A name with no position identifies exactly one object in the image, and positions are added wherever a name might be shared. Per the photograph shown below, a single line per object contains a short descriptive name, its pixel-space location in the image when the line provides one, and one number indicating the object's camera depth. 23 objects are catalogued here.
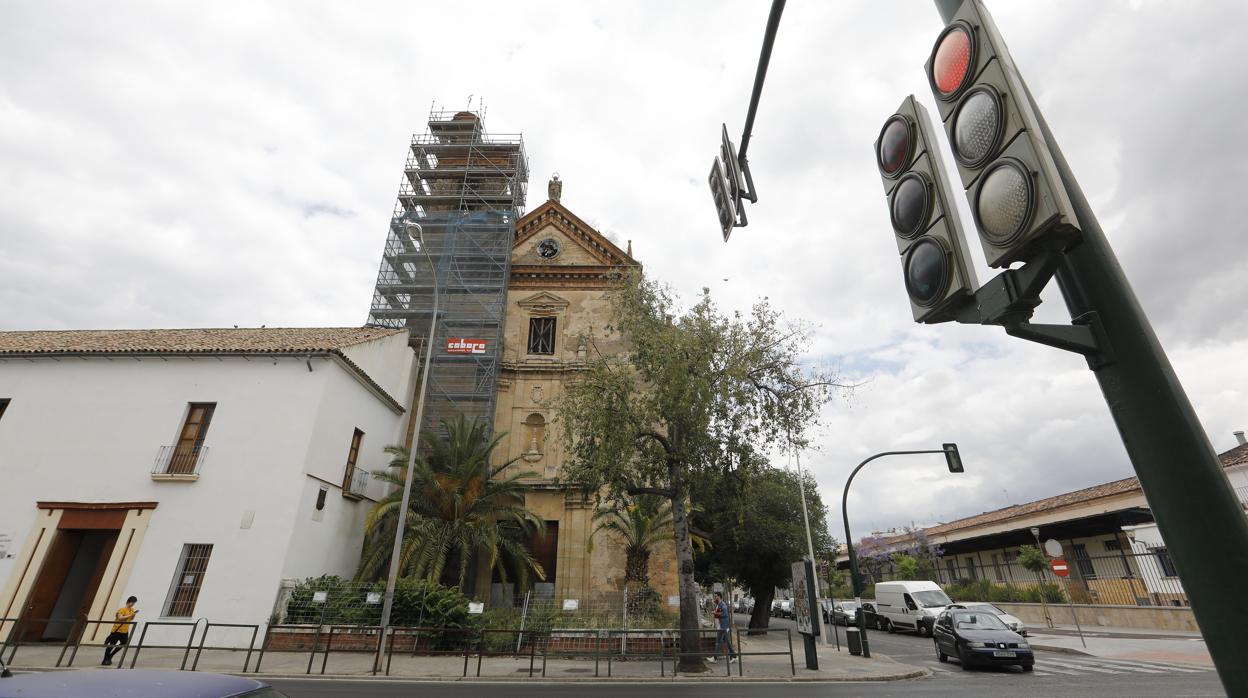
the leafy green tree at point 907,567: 43.25
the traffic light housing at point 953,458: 18.67
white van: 25.72
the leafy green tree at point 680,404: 15.62
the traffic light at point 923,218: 2.01
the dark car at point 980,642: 14.12
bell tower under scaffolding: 27.05
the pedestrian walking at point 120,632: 13.34
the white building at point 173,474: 17.19
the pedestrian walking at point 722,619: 17.34
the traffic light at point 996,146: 1.54
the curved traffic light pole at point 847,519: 17.38
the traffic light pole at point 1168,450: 1.50
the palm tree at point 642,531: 22.50
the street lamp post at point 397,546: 13.51
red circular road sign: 19.10
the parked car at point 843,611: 31.93
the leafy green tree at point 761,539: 26.84
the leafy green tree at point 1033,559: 27.18
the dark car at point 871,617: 32.75
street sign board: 14.61
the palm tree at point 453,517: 19.38
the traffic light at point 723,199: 5.27
